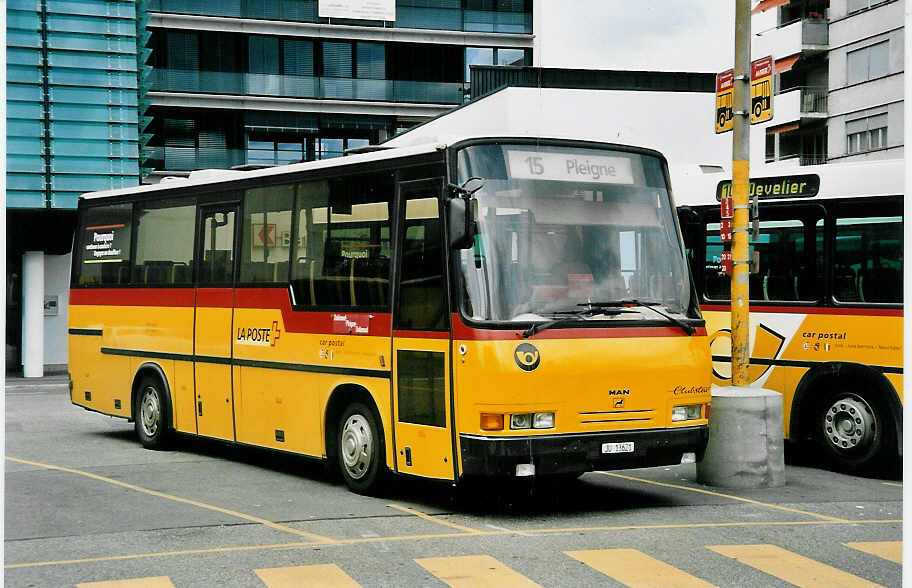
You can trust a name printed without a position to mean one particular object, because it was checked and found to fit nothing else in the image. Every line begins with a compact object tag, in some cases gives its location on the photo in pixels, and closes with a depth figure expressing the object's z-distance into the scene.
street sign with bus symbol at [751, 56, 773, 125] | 12.40
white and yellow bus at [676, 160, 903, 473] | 12.74
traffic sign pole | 12.26
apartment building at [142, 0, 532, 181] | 49.41
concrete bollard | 11.77
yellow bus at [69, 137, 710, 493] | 10.01
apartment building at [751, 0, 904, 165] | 48.84
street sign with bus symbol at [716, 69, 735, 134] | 12.77
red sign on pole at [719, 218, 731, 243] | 12.55
